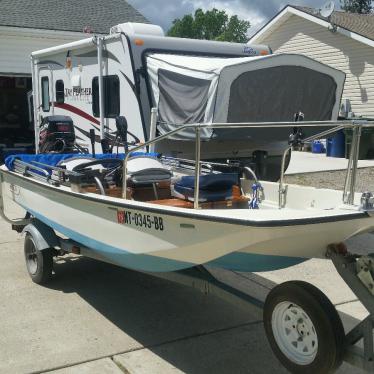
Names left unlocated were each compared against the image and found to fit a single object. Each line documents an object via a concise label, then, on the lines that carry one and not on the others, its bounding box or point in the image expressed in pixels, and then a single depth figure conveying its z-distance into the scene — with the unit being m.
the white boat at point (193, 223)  3.11
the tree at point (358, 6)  46.72
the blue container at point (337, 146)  15.58
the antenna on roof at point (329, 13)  16.44
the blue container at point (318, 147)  17.01
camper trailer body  8.27
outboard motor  9.28
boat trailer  2.96
